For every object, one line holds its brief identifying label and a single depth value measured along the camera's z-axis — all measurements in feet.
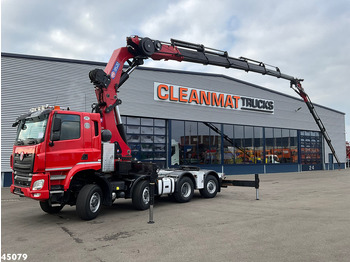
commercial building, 61.21
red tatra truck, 25.98
